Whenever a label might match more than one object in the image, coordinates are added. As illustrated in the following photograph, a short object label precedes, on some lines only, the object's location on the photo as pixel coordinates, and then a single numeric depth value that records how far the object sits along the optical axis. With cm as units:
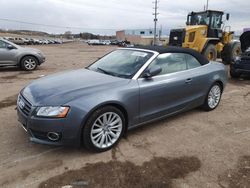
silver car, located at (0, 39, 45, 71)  789
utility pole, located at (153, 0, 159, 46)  3965
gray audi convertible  255
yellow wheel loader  922
